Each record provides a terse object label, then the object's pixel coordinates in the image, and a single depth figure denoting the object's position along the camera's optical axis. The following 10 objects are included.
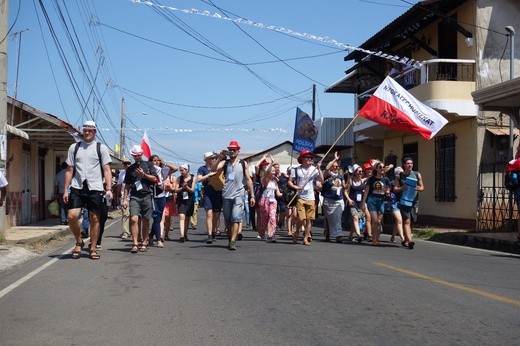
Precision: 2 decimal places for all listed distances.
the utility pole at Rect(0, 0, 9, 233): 12.70
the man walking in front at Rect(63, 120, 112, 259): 9.95
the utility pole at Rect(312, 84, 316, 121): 42.86
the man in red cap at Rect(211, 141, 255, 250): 11.75
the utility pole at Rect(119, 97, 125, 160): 53.63
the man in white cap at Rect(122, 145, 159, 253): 11.13
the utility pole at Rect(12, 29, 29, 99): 23.69
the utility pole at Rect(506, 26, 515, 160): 17.91
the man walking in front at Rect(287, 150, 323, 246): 12.98
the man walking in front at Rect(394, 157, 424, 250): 12.80
